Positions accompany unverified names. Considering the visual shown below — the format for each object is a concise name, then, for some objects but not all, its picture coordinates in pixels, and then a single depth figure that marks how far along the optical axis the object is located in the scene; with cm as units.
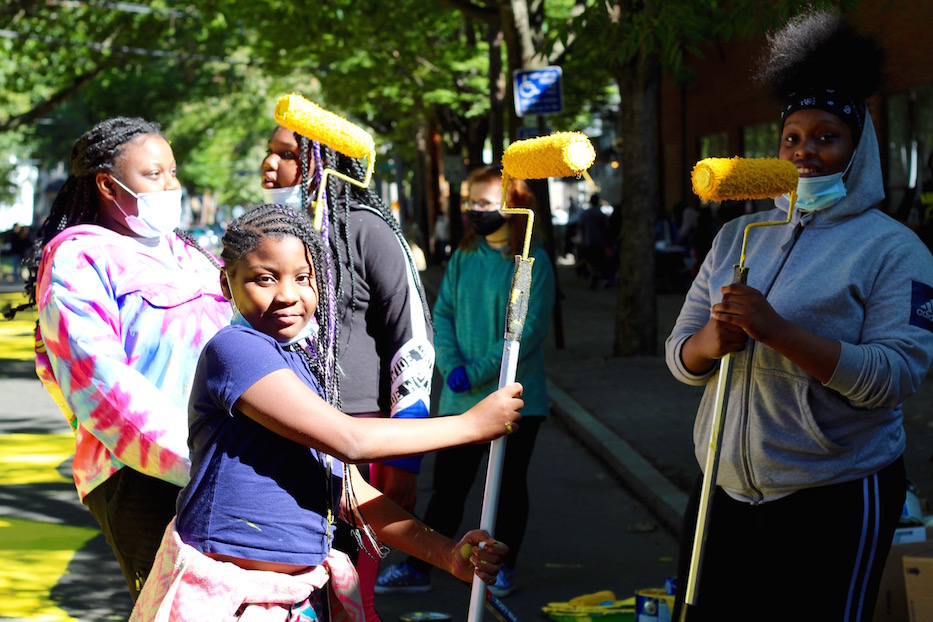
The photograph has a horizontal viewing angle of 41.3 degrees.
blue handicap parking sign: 1455
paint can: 488
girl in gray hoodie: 308
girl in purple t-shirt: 269
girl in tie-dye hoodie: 342
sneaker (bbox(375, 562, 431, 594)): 613
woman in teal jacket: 597
